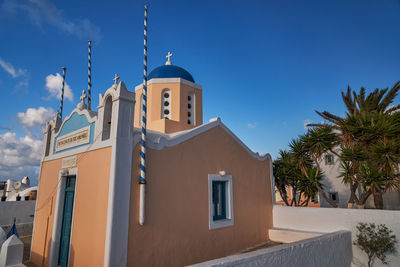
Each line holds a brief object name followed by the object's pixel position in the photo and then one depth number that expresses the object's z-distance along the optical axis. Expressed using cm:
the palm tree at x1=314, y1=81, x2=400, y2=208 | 847
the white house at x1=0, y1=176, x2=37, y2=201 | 1696
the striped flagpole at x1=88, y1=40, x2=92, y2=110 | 867
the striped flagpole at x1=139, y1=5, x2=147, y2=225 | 571
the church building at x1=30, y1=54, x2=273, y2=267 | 562
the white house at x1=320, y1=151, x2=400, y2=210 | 1688
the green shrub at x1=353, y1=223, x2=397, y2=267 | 696
